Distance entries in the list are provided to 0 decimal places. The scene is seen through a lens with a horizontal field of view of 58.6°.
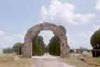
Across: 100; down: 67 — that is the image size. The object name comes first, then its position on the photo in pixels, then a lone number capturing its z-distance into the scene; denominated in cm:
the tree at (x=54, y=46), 1891
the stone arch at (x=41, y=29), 1350
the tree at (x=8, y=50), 1769
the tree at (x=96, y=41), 1403
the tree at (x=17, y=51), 1759
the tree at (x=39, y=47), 1927
